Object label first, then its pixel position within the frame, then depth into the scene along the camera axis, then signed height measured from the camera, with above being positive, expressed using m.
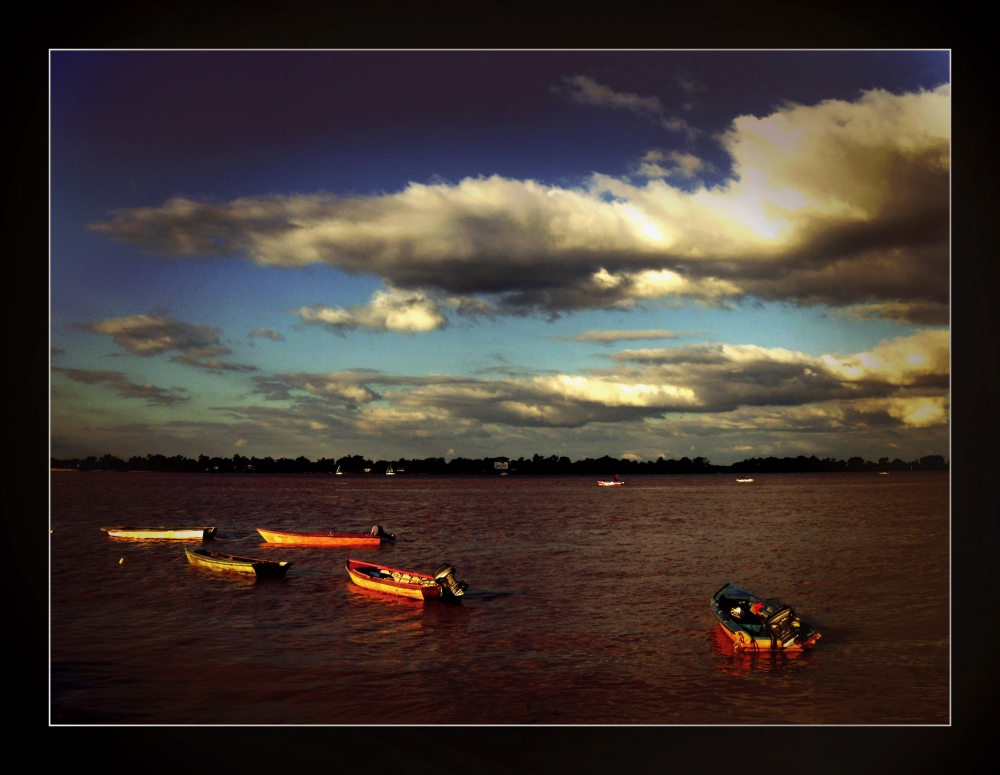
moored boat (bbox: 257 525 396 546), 37.31 -6.38
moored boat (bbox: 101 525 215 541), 37.81 -6.19
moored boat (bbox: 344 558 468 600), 20.64 -4.93
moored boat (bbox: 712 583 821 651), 15.17 -4.55
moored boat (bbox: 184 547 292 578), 25.92 -5.48
